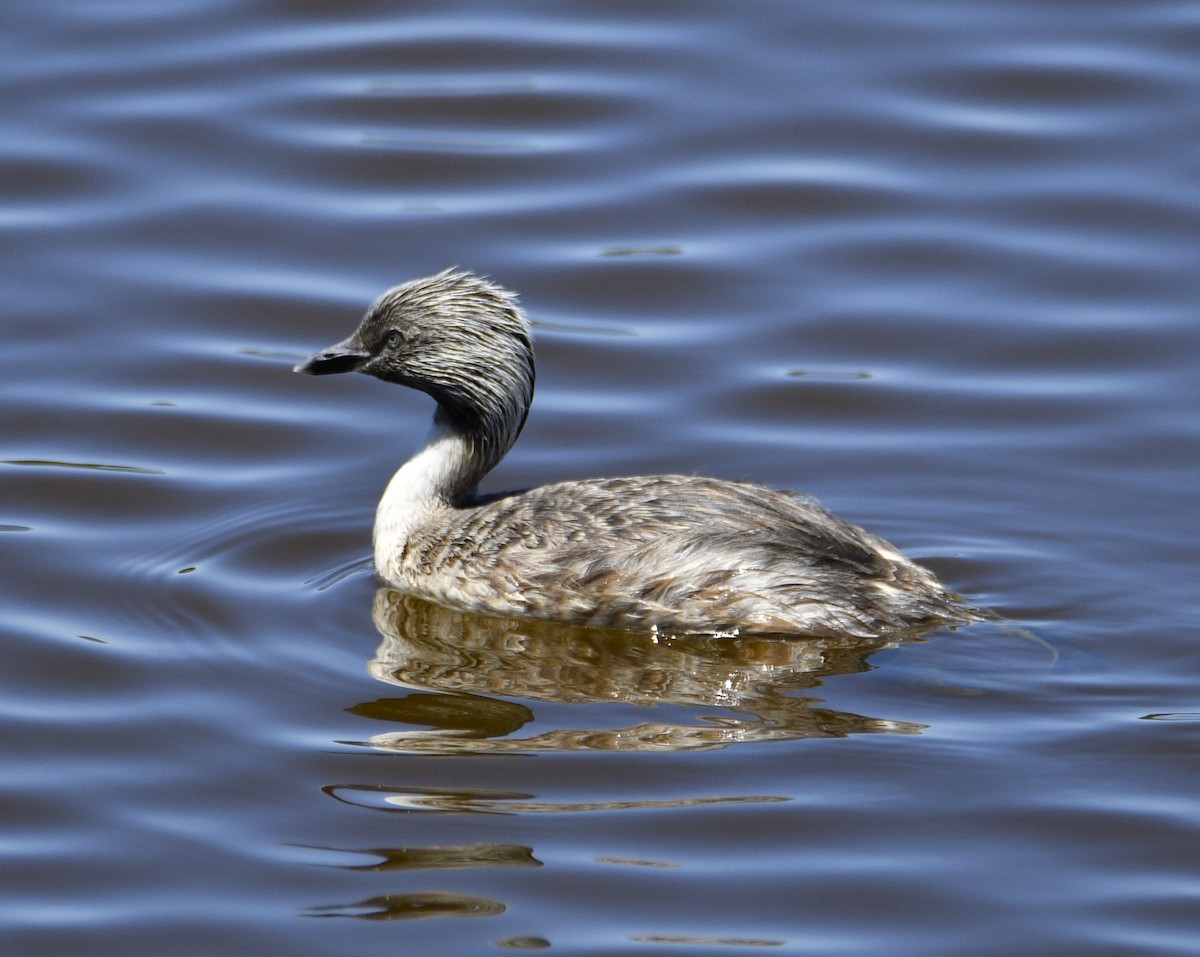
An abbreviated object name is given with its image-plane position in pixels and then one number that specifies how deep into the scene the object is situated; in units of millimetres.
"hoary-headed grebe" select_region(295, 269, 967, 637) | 8672
